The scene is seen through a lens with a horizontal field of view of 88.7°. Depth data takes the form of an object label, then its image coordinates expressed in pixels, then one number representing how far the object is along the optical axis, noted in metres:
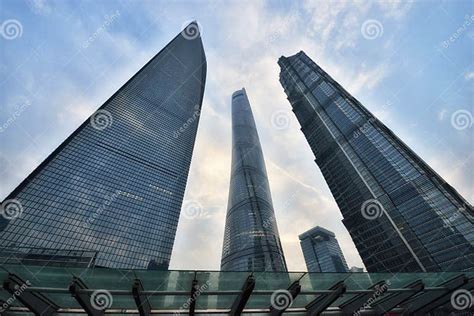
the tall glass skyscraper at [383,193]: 77.31
